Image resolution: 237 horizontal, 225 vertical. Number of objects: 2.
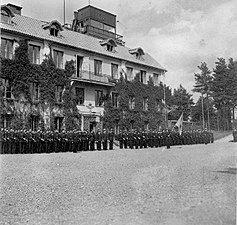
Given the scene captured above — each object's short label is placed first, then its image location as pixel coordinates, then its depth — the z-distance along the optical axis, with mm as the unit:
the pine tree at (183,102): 64012
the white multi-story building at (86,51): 27469
